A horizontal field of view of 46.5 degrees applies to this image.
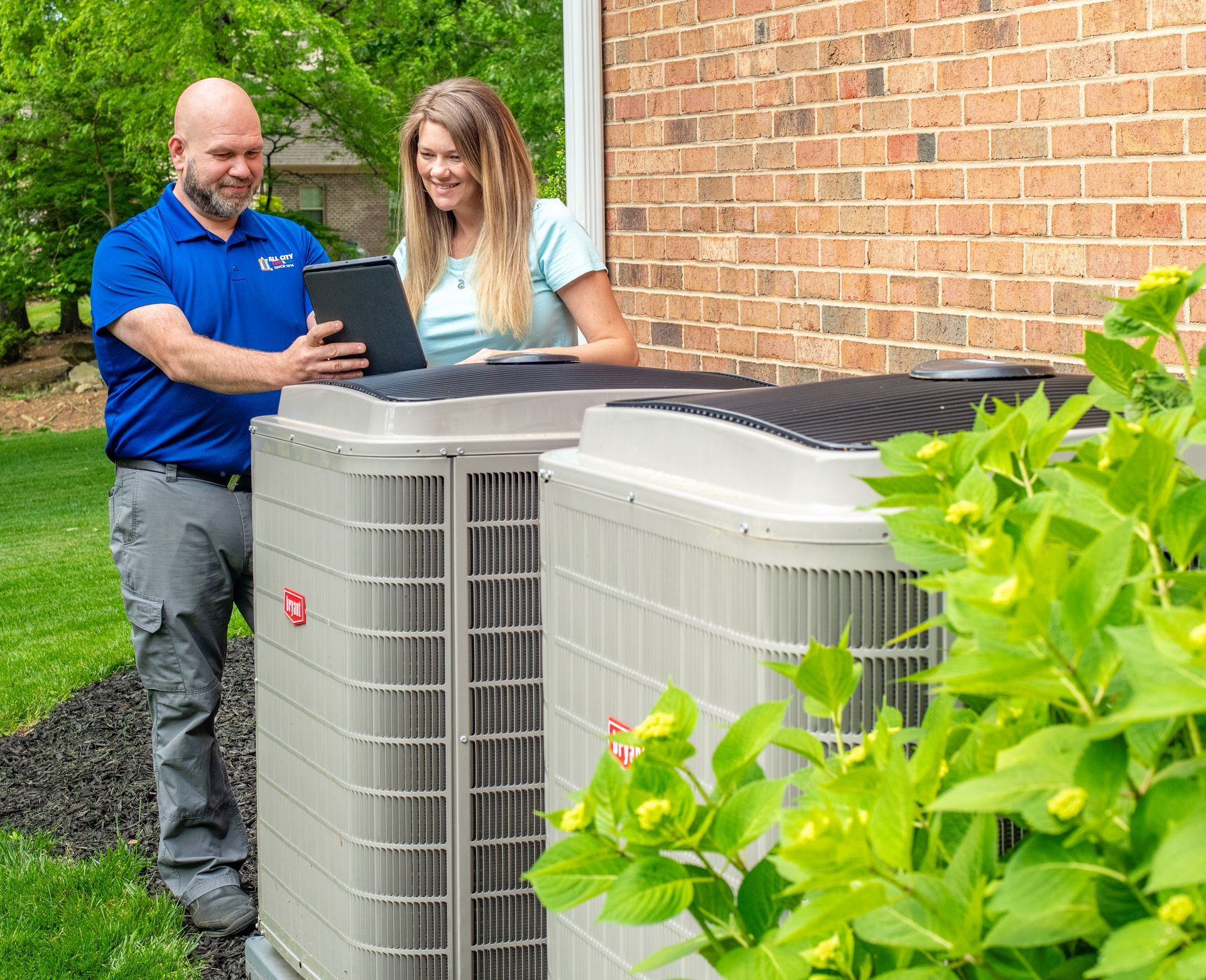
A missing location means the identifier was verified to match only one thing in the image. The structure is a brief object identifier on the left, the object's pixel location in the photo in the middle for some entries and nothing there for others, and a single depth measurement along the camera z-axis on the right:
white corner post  5.30
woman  3.49
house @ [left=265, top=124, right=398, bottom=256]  38.00
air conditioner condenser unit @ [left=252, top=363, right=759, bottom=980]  2.50
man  3.77
